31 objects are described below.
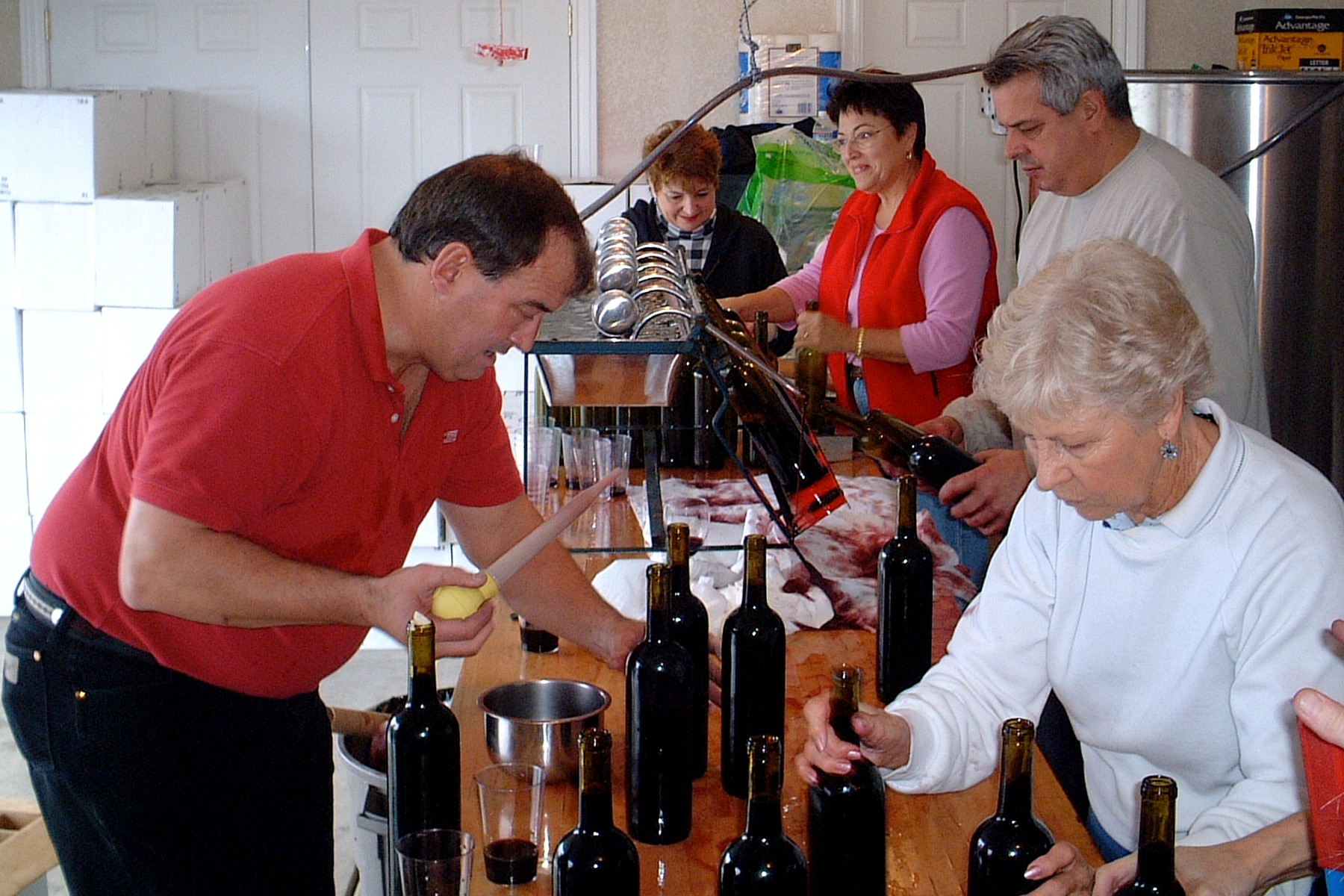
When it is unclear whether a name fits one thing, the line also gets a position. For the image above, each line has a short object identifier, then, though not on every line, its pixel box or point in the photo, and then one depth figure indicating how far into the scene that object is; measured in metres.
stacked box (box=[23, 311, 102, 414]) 4.97
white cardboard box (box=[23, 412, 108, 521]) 5.04
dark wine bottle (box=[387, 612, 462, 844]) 1.46
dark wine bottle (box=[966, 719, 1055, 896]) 1.24
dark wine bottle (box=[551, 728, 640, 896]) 1.22
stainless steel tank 4.47
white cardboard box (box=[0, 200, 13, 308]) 4.89
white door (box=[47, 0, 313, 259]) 5.54
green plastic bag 4.98
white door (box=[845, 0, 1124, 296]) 5.55
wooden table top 1.42
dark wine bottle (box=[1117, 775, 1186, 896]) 1.07
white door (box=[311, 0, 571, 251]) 5.56
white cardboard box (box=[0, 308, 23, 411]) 4.97
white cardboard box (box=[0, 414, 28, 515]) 5.05
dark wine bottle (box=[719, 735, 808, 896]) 1.18
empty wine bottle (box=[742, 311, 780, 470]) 2.64
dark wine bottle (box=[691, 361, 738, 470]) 2.81
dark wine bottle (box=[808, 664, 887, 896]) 1.36
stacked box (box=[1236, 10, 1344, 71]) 4.80
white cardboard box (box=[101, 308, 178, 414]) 4.95
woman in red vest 3.26
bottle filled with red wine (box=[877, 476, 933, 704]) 1.84
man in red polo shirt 1.55
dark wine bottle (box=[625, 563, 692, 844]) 1.49
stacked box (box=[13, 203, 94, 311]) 4.89
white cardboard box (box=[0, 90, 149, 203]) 4.79
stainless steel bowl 1.59
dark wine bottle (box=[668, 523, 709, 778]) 1.66
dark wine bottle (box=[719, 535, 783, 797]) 1.62
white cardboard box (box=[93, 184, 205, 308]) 4.87
